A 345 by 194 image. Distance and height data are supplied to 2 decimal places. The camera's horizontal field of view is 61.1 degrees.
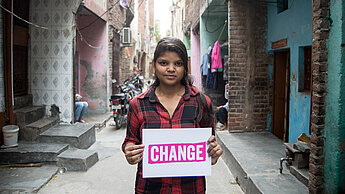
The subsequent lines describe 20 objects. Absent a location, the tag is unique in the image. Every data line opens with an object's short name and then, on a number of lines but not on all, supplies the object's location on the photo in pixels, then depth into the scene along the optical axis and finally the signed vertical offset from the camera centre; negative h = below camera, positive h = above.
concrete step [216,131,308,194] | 3.47 -1.13
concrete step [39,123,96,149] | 5.48 -0.94
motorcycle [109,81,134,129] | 8.09 -0.53
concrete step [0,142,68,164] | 4.70 -1.11
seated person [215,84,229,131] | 7.28 -0.71
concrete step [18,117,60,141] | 5.41 -0.85
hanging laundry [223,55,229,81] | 7.19 +0.44
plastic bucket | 4.81 -0.80
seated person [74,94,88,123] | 7.71 -0.58
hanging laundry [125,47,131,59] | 15.68 +1.84
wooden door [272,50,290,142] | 5.90 -0.14
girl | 1.78 -0.16
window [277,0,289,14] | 5.83 +1.65
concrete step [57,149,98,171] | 4.80 -1.24
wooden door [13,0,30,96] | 5.83 +0.76
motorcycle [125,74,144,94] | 11.71 +0.21
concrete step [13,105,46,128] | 5.40 -0.55
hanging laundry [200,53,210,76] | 8.96 +0.74
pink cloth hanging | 8.17 +0.81
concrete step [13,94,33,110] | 5.70 -0.30
